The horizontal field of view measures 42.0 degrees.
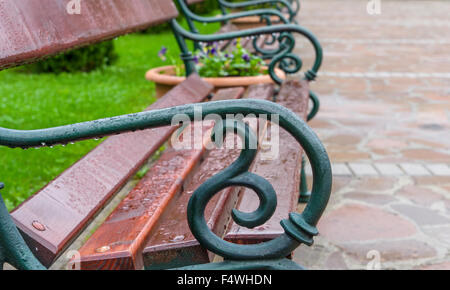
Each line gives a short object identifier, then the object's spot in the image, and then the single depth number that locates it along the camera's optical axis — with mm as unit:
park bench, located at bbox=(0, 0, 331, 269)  1044
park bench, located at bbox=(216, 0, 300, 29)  5114
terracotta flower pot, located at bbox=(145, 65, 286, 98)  2873
